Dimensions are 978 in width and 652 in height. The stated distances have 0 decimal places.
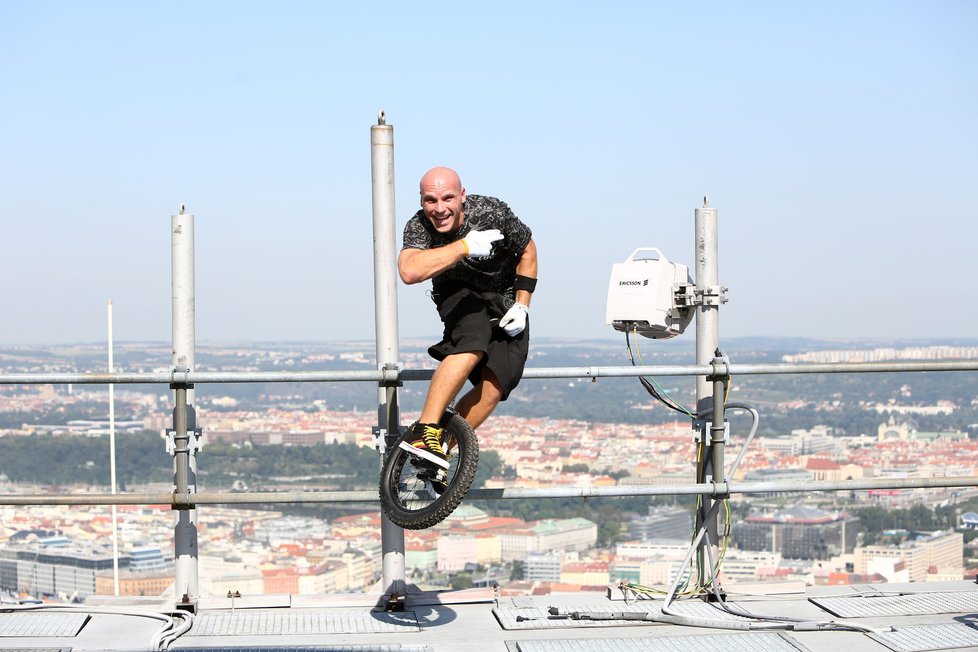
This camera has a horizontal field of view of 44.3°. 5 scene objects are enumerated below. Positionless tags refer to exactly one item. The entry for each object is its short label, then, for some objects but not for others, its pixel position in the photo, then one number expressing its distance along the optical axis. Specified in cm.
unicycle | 436
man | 449
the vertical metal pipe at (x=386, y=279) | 517
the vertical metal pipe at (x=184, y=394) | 507
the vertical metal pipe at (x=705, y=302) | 539
